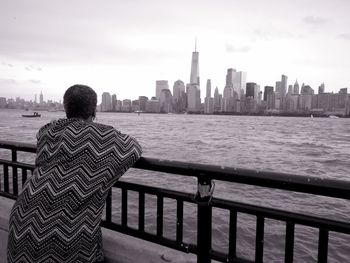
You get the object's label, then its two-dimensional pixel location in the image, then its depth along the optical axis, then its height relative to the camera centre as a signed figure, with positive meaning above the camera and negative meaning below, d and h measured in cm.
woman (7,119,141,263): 199 -54
